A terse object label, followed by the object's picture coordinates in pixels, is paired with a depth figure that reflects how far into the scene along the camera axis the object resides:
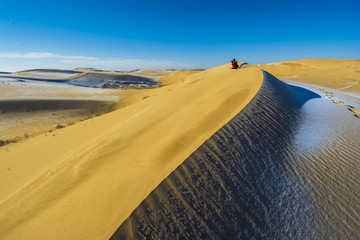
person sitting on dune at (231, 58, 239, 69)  14.36
